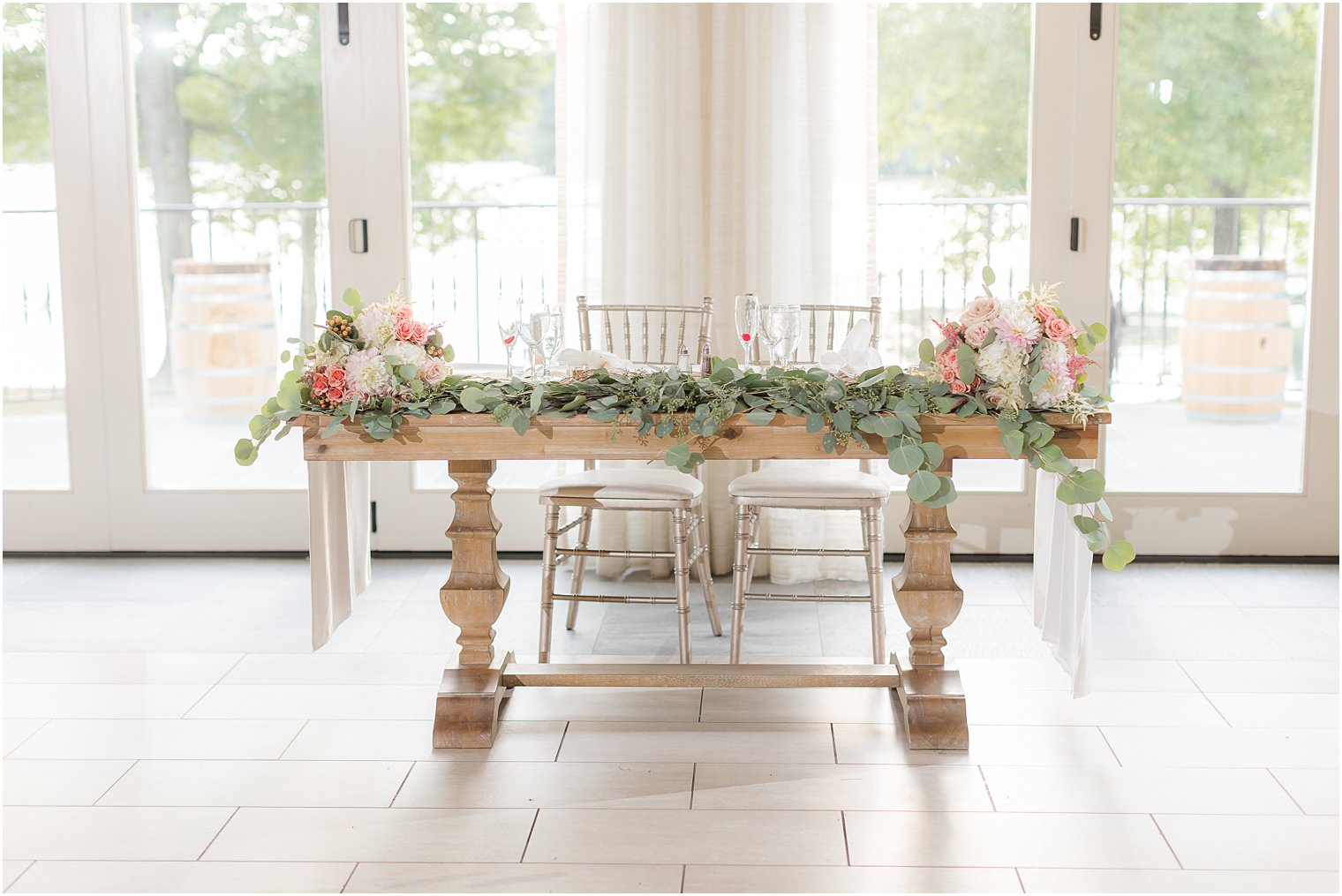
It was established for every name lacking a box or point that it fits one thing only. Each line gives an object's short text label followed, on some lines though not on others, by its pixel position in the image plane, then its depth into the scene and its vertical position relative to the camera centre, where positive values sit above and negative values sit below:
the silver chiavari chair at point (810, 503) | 2.95 -0.51
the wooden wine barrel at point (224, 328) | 4.14 -0.15
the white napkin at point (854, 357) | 2.63 -0.16
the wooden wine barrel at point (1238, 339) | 4.06 -0.20
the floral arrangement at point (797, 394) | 2.44 -0.22
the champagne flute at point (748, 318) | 2.80 -0.09
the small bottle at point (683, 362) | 2.80 -0.18
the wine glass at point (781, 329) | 2.71 -0.11
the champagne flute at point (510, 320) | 2.66 -0.09
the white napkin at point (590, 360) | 2.68 -0.17
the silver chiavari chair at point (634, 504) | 3.01 -0.52
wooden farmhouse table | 2.51 -0.62
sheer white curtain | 3.79 +0.37
